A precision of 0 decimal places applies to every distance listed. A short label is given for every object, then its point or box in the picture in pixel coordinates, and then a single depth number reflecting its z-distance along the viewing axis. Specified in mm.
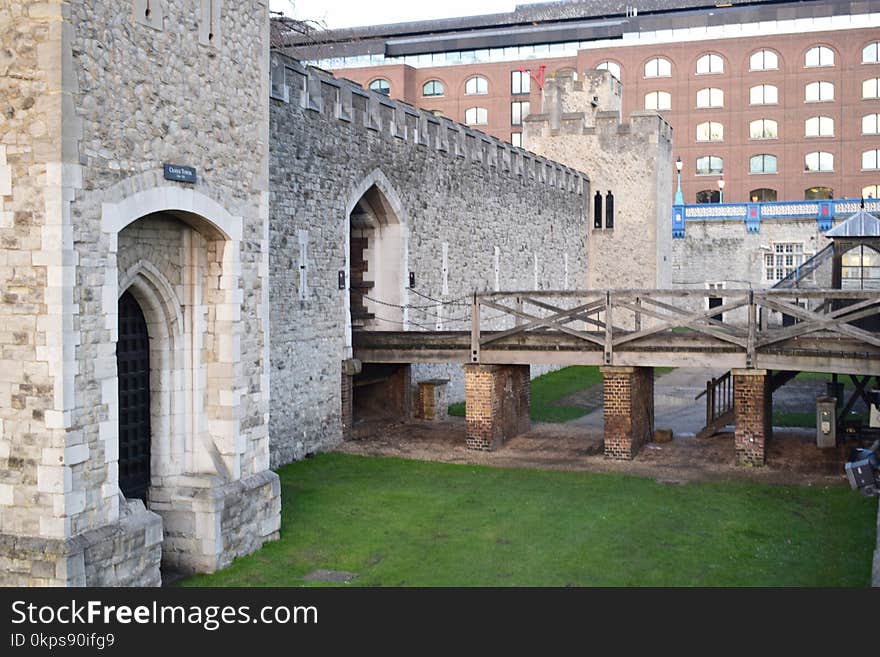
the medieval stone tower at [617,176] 37094
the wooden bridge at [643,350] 16469
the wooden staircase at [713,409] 19359
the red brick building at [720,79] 58812
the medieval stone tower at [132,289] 9203
